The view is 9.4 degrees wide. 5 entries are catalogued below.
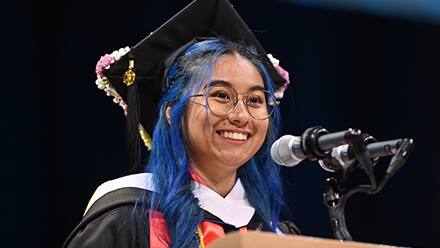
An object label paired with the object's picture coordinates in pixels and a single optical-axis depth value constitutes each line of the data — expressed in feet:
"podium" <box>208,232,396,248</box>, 13.37
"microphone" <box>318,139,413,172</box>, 13.94
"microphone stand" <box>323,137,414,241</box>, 13.89
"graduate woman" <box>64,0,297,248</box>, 15.11
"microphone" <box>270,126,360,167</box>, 13.92
